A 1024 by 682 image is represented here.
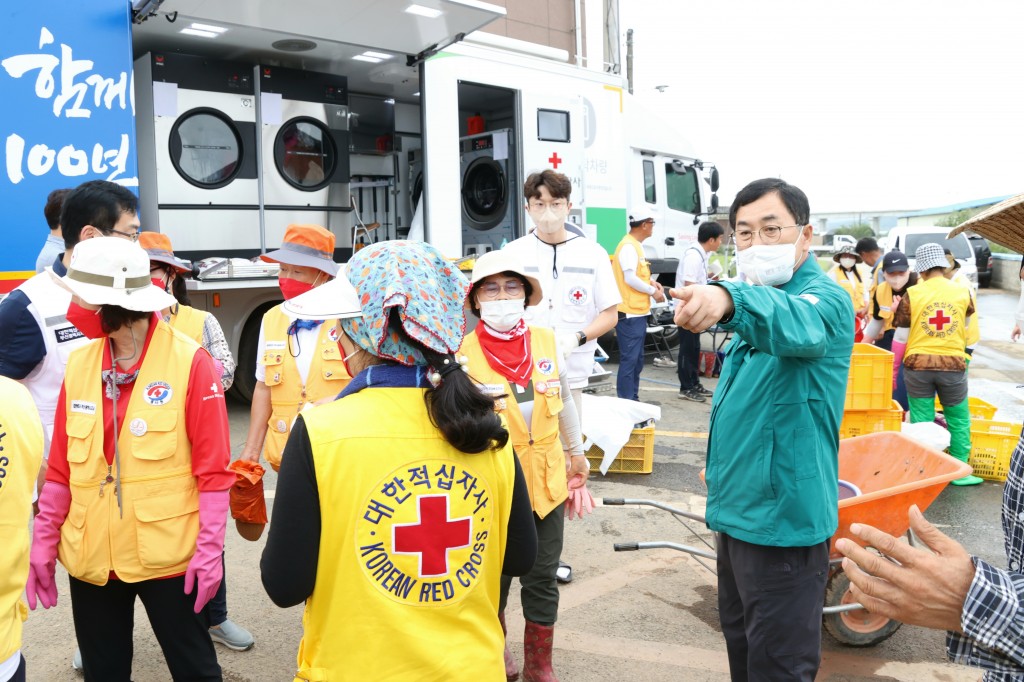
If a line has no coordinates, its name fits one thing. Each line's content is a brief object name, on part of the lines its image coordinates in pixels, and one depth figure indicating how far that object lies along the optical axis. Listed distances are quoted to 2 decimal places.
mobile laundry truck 5.29
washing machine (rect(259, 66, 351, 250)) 7.18
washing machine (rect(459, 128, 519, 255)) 8.77
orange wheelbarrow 3.10
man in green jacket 2.26
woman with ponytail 1.54
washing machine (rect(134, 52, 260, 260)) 6.55
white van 18.34
